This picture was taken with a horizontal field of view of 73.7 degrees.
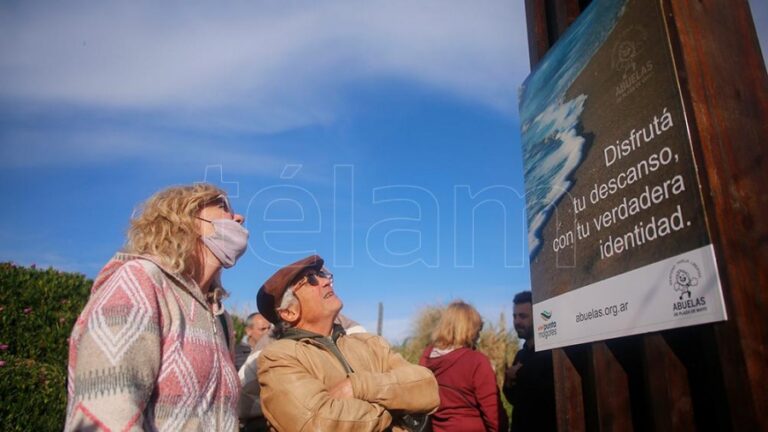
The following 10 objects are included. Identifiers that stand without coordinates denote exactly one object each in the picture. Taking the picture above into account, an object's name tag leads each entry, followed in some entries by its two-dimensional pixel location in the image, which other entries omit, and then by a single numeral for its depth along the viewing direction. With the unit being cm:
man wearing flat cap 248
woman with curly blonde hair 171
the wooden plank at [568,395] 226
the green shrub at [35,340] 409
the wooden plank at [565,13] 260
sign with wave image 160
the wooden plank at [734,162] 137
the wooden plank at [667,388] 164
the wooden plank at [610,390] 197
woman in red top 414
